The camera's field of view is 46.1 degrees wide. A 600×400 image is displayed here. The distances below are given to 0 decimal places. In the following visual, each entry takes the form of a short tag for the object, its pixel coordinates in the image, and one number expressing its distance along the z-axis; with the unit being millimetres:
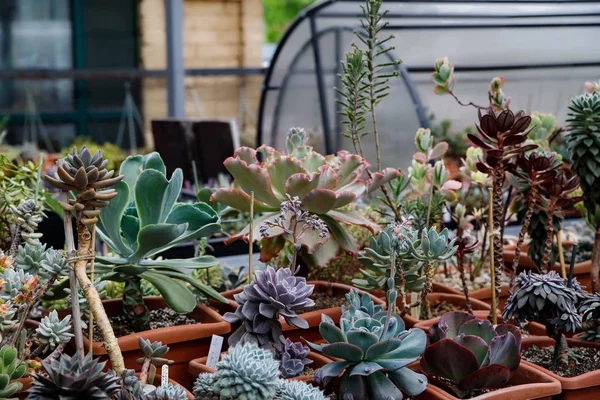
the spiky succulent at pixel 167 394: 1218
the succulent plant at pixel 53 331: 1306
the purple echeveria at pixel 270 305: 1444
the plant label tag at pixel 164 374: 1354
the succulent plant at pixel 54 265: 1354
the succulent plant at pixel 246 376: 1204
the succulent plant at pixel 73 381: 1120
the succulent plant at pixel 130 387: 1204
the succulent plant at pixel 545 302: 1505
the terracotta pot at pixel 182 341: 1551
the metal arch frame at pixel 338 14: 4986
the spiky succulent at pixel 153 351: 1312
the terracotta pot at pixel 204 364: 1491
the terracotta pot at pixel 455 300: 1945
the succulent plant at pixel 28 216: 1496
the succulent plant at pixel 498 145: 1589
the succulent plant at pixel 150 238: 1597
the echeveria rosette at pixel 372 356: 1304
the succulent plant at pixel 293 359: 1441
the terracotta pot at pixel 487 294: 2120
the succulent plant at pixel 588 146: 1871
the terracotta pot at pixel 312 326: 1728
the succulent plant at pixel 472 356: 1369
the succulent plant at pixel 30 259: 1453
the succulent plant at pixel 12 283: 1322
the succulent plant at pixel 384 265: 1578
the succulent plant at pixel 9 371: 1189
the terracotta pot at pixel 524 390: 1357
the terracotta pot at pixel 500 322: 1695
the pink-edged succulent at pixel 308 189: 1770
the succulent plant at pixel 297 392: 1259
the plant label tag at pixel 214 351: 1524
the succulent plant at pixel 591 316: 1620
